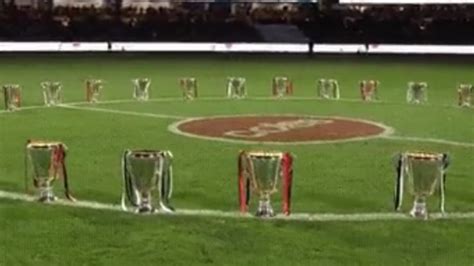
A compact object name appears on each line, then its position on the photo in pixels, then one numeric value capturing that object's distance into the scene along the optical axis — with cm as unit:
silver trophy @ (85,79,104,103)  2319
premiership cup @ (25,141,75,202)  1090
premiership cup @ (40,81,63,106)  2286
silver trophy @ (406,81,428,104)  2359
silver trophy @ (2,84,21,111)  2149
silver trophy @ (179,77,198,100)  2463
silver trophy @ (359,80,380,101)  2419
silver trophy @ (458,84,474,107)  2256
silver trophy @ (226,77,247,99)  2483
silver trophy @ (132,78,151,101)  2411
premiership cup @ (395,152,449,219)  1014
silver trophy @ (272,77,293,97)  2548
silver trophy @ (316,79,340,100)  2500
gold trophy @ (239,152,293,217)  1018
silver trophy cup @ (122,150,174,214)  1023
